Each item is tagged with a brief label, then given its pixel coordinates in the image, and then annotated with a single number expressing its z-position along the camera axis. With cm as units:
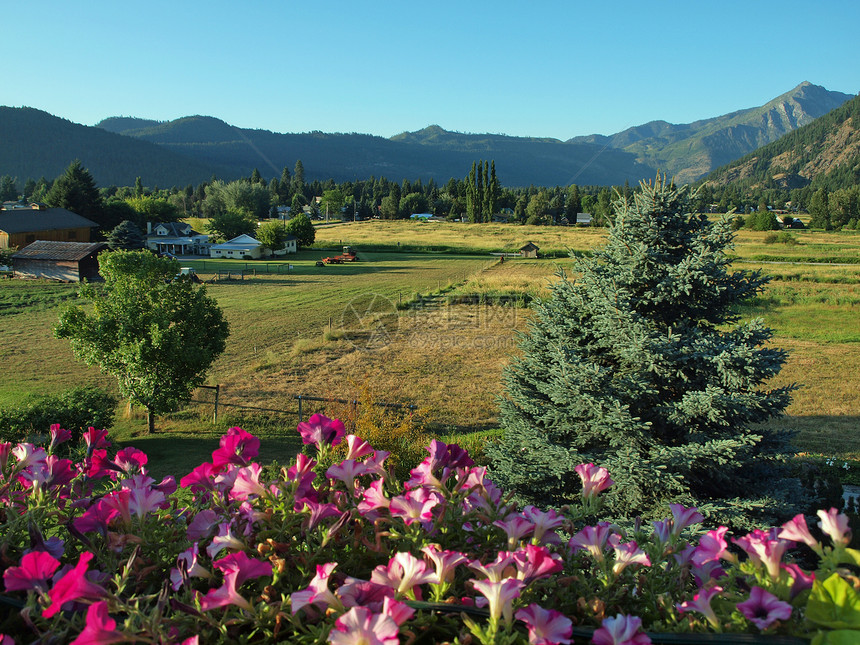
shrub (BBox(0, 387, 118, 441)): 1234
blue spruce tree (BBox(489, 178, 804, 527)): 623
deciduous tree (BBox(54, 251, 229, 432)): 1507
